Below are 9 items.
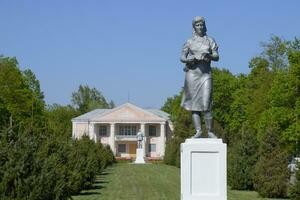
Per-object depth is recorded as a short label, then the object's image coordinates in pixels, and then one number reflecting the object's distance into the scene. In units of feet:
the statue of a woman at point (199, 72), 44.55
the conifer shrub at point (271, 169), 87.25
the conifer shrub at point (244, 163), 100.17
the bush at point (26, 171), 41.68
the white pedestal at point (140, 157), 258.35
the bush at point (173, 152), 207.10
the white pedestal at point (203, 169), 42.83
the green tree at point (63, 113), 361.88
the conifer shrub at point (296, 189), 66.54
